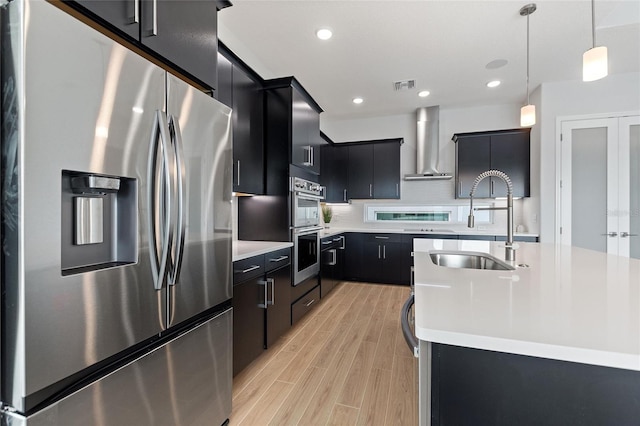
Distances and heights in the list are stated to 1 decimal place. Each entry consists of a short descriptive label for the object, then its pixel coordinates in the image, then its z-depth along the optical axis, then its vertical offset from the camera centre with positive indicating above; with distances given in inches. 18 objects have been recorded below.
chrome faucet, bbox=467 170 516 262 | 67.9 -2.9
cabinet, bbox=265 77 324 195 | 107.1 +31.9
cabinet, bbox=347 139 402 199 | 188.1 +29.6
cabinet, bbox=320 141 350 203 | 190.1 +26.5
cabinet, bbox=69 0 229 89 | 36.9 +28.6
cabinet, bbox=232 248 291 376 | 75.3 -27.5
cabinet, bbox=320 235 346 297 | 146.0 -27.4
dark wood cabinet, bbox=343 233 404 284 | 178.1 -28.7
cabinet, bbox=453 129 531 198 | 163.0 +31.6
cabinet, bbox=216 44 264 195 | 83.7 +32.9
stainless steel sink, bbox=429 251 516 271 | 75.3 -13.1
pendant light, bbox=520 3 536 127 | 94.5 +35.0
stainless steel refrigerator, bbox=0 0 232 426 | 28.2 -2.2
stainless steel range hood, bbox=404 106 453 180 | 182.9 +45.9
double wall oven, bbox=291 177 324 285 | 109.2 -6.0
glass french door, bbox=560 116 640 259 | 135.9 +13.7
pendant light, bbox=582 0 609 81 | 65.0 +34.8
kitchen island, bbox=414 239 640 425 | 26.1 -14.7
